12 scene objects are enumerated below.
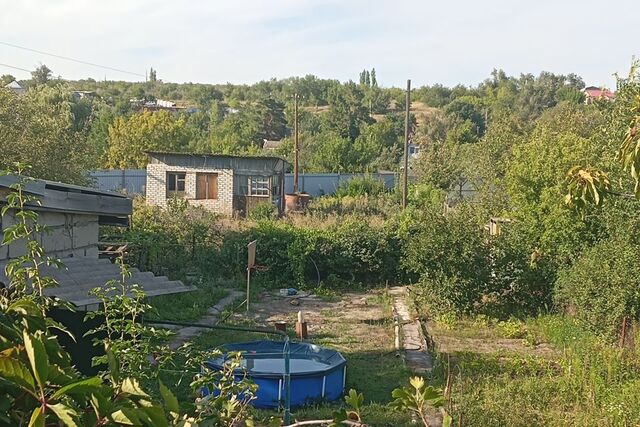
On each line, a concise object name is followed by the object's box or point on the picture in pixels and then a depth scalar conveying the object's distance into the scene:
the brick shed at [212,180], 29.52
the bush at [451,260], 14.40
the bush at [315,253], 18.17
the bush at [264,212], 26.44
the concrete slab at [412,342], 10.78
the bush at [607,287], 11.38
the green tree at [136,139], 43.47
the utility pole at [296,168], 34.66
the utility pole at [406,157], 26.09
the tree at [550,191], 14.28
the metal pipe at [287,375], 7.28
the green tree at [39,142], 18.31
